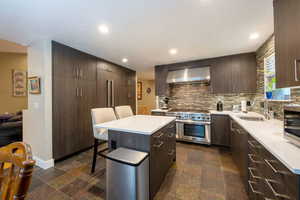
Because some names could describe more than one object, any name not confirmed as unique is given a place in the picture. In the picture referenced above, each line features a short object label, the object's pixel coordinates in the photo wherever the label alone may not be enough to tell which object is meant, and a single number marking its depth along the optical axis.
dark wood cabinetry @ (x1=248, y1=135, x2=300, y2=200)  0.71
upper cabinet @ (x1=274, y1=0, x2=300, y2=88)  0.99
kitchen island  1.38
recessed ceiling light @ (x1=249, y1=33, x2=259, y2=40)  2.11
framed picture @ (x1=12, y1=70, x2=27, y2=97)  4.53
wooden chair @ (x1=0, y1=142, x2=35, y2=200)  0.56
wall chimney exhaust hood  3.30
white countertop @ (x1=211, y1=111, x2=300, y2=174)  0.75
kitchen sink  2.10
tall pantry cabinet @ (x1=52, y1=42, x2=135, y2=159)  2.35
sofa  2.91
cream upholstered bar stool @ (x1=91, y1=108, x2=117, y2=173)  1.99
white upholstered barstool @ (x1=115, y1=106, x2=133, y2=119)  2.40
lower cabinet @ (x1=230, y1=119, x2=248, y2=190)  1.57
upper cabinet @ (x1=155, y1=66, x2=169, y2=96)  3.89
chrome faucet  2.06
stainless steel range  3.00
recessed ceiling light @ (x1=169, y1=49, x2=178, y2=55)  2.80
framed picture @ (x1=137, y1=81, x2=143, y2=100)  6.96
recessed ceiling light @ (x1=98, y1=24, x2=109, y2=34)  1.85
